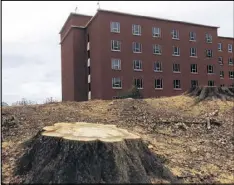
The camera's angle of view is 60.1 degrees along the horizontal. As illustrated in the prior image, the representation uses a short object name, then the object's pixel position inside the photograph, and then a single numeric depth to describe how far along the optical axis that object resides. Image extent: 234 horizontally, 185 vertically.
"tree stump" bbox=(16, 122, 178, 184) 3.91
